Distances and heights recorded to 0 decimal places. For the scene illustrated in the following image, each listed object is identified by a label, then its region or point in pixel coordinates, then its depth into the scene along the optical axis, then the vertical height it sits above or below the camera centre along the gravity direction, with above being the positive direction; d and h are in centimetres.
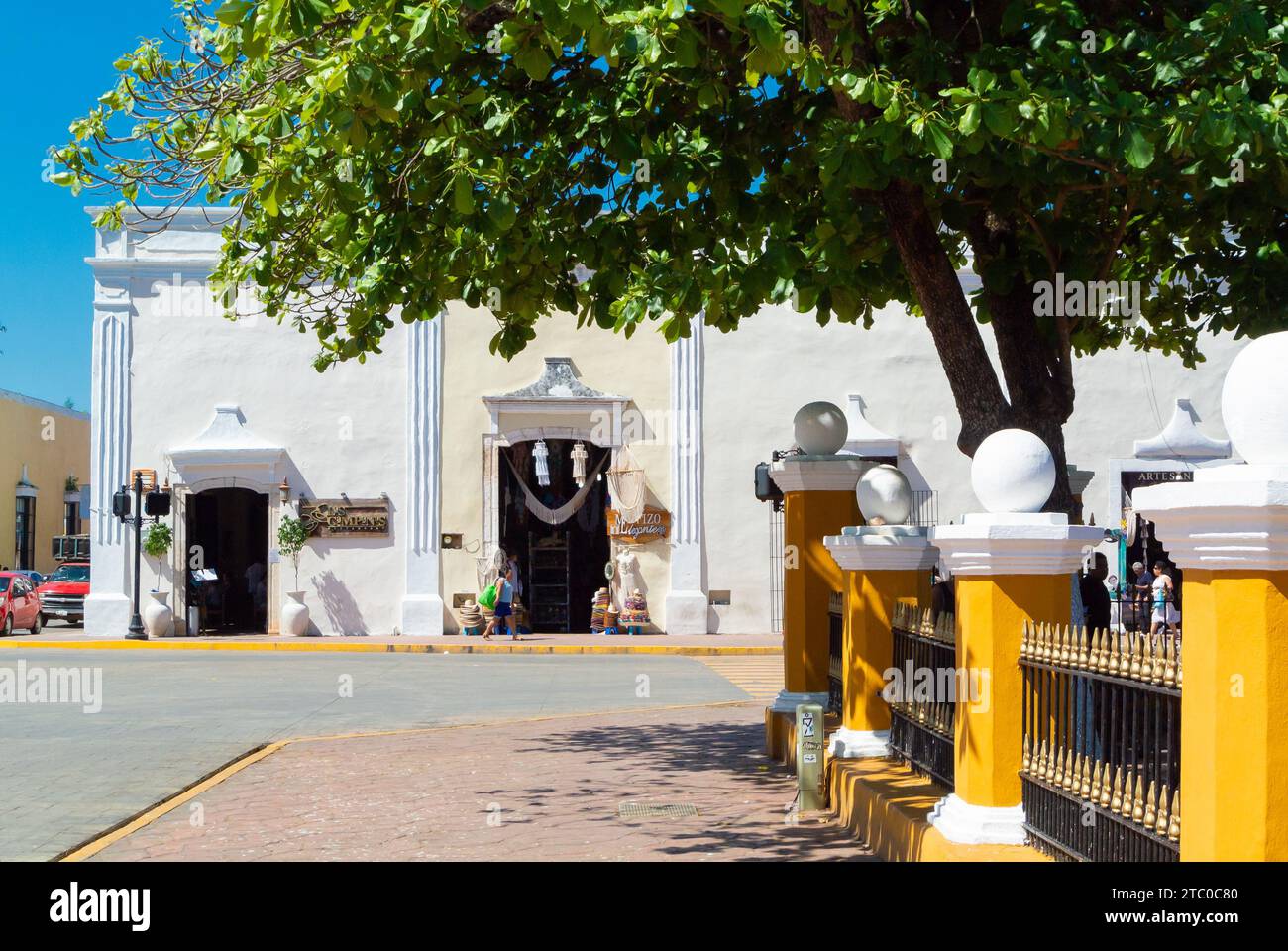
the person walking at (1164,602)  2123 -131
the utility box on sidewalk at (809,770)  895 -160
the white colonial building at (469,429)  2686 +174
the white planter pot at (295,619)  2644 -185
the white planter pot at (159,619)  2645 -185
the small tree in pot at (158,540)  2656 -36
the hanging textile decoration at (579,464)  2666 +106
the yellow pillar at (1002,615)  615 -43
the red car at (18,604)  2964 -178
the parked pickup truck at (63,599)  3303 -184
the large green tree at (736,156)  742 +216
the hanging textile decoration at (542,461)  2666 +112
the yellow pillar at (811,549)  1086 -23
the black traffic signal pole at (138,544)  2561 -41
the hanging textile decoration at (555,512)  2706 +16
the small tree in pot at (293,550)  2645 -56
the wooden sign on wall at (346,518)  2691 +4
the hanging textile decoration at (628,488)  2678 +59
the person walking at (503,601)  2598 -151
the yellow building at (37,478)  4753 +154
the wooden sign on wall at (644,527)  2686 -15
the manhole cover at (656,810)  895 -188
